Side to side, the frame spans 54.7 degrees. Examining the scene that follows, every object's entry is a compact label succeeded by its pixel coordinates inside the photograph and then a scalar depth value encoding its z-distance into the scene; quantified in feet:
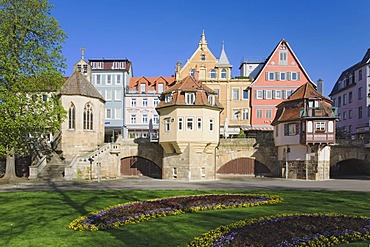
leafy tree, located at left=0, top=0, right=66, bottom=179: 97.14
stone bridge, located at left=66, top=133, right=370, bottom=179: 132.46
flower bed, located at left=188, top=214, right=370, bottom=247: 29.14
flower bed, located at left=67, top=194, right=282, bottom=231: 40.14
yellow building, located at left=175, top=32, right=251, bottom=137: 176.04
